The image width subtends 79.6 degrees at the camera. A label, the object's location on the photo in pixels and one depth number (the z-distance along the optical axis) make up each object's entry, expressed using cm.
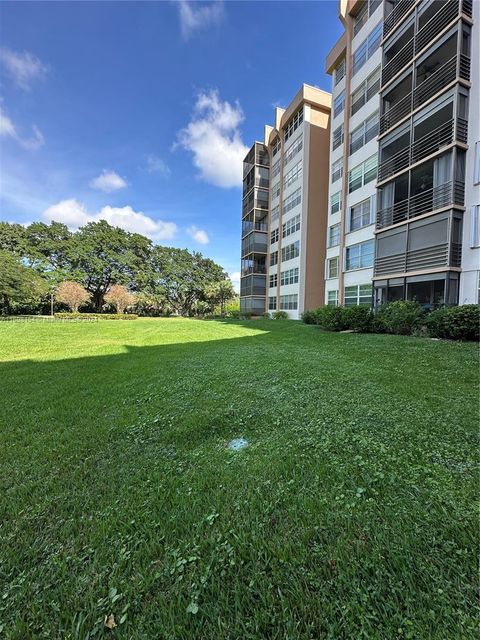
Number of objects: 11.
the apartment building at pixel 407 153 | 1212
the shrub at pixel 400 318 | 1110
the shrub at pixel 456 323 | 894
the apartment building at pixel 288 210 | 2552
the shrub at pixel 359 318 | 1275
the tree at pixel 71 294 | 3394
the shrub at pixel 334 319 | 1342
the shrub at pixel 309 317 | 1779
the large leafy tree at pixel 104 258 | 3888
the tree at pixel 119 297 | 3919
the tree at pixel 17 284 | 2922
